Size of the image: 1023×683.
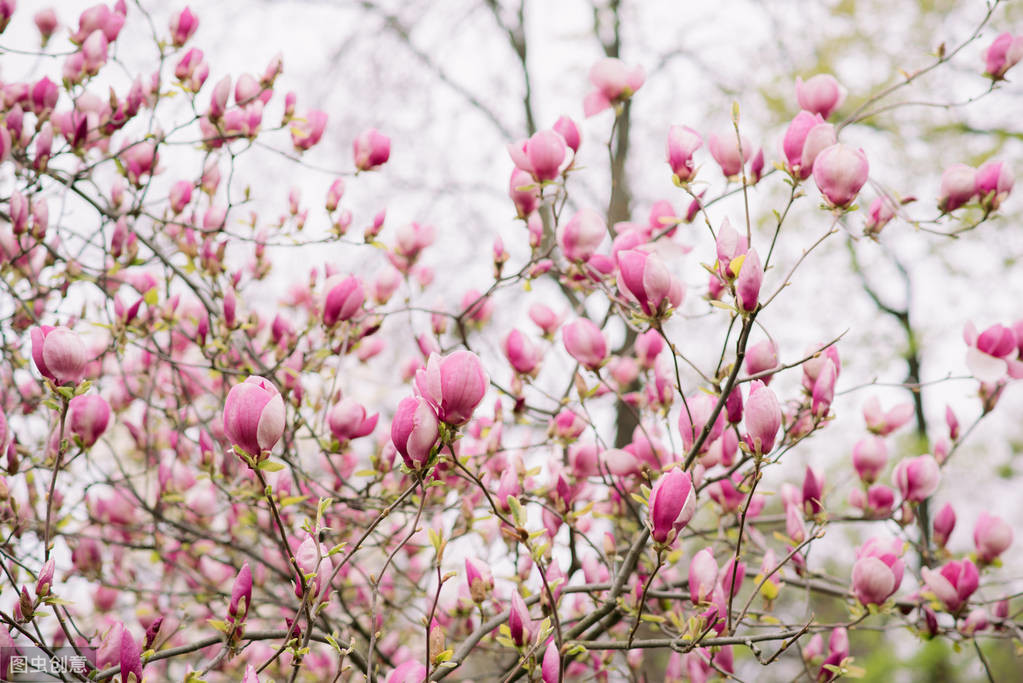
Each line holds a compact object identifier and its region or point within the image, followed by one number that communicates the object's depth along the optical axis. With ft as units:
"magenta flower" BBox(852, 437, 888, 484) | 7.63
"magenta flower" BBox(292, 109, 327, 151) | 8.07
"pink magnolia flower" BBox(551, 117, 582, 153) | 7.44
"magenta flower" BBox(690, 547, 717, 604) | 6.74
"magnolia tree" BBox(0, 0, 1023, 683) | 6.49
